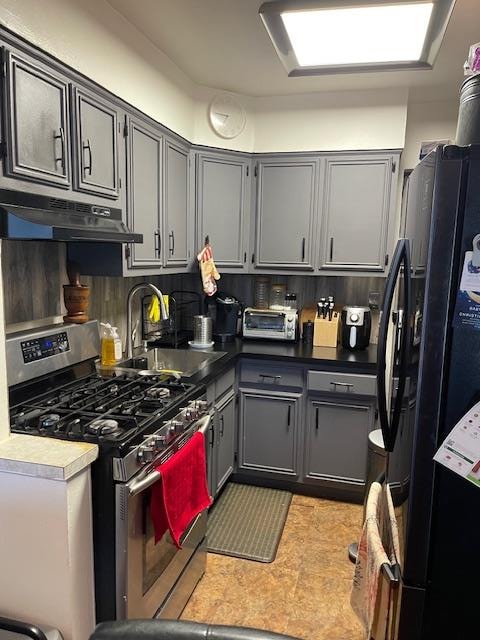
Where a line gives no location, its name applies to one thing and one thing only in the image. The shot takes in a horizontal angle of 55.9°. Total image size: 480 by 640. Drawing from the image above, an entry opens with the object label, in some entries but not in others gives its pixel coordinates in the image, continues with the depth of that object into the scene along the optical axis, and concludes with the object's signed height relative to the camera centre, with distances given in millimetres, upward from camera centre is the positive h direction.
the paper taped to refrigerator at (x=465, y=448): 1000 -398
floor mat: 2389 -1486
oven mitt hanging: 2885 -48
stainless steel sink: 2739 -594
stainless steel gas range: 1436 -592
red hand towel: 1558 -841
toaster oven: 3125 -412
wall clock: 2906 +953
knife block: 3029 -440
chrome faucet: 2307 -212
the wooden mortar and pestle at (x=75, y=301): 2082 -195
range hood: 1375 +130
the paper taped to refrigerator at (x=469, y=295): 981 -55
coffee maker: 3107 -378
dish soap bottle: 2291 -434
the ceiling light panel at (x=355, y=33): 1685 +969
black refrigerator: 995 -327
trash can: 2260 -976
